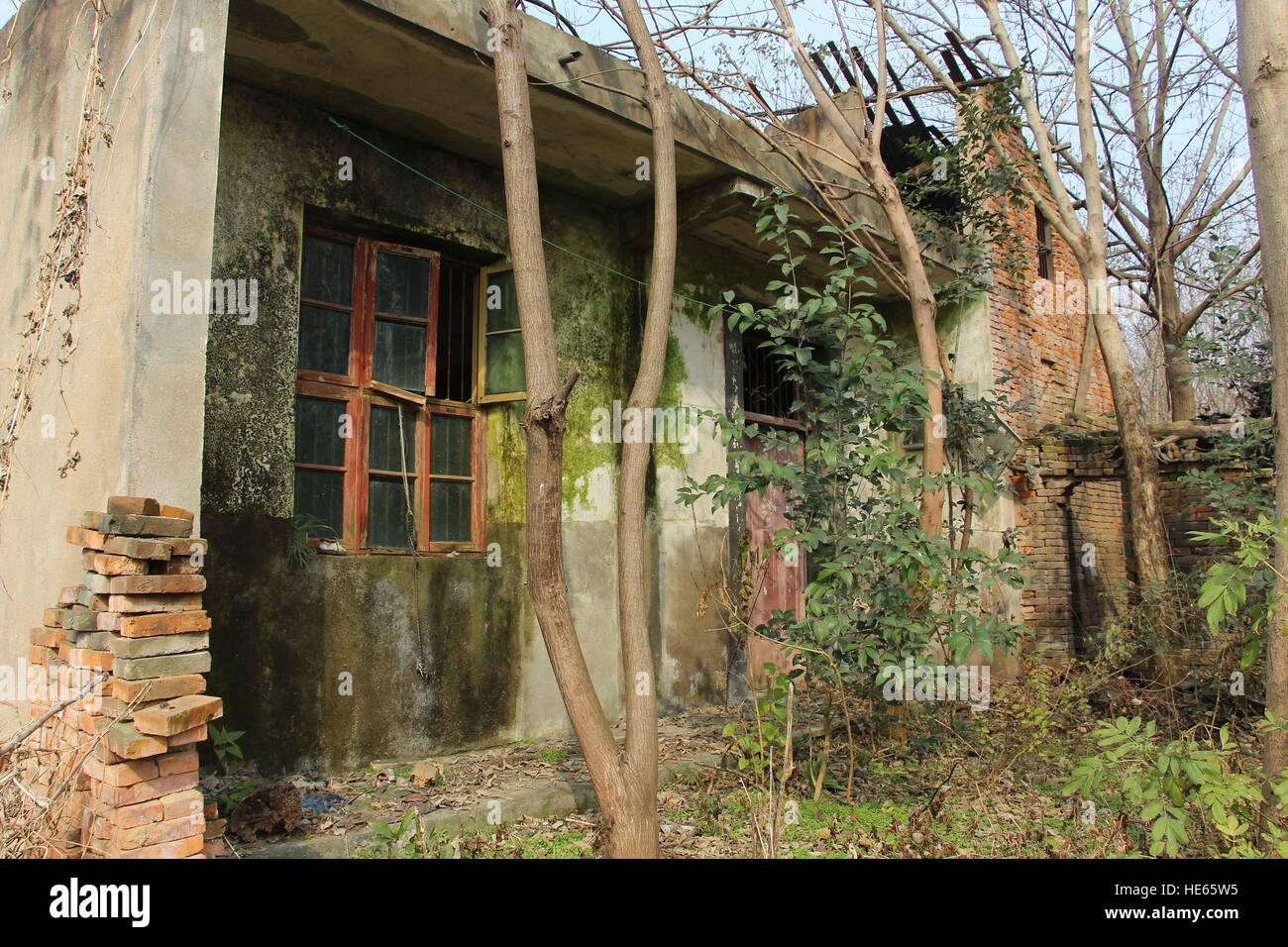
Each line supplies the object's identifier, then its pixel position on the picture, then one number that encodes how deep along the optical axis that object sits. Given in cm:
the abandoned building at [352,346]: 363
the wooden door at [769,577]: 789
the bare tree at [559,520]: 379
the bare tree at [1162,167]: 1084
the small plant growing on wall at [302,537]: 512
